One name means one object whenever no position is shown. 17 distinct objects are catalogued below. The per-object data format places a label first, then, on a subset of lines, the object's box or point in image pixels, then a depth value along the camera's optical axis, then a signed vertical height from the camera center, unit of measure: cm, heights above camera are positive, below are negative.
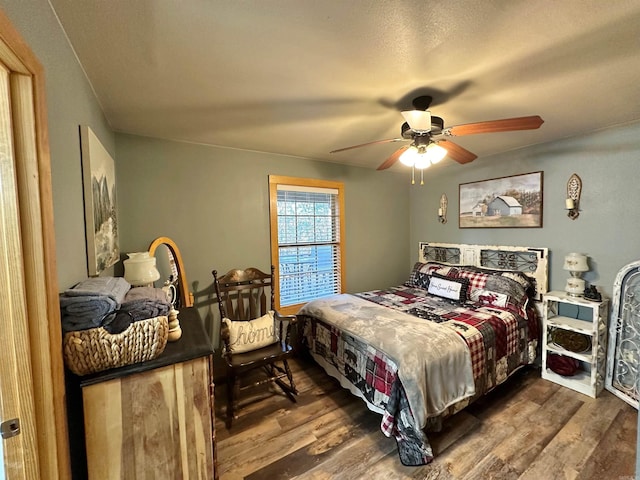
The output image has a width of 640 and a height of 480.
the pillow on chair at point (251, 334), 224 -92
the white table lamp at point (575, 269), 236 -43
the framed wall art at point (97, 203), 129 +18
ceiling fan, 151 +58
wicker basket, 85 -38
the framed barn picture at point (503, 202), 275 +24
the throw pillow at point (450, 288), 281 -70
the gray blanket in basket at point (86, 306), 87 -25
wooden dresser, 89 -68
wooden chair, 210 -89
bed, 170 -87
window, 301 -12
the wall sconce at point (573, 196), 246 +24
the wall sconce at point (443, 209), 357 +22
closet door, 70 -26
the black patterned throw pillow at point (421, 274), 332 -62
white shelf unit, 218 -95
